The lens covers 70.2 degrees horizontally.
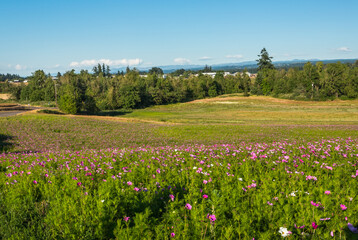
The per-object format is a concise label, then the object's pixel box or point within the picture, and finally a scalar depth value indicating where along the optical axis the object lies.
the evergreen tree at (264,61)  151.66
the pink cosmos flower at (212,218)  4.12
